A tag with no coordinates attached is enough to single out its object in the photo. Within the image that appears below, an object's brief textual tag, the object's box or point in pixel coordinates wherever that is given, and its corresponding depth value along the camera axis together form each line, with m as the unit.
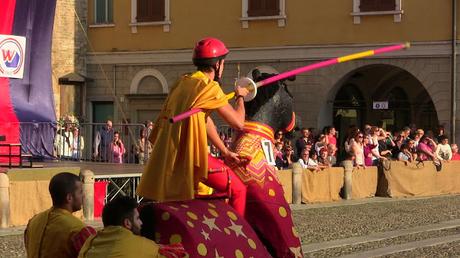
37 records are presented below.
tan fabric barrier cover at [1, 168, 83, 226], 15.20
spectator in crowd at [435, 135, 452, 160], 24.77
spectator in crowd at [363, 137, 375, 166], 22.66
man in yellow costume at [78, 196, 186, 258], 4.87
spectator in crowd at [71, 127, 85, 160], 21.77
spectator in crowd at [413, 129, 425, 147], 24.37
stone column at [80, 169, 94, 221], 16.02
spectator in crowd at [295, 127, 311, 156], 21.95
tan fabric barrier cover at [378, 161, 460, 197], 22.72
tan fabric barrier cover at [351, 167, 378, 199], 21.78
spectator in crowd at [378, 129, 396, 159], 23.38
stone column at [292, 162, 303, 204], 19.73
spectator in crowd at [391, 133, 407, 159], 24.31
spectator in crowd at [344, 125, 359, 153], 22.19
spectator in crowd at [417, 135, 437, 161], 23.92
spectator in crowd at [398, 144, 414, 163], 23.44
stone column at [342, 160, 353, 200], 21.17
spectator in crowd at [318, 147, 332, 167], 21.35
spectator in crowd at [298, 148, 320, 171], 20.51
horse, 5.27
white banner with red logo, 20.21
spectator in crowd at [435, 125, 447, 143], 25.48
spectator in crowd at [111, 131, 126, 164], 21.28
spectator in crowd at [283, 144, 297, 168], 21.52
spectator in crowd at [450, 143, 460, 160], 25.56
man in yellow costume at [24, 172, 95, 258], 5.35
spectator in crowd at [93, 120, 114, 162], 21.53
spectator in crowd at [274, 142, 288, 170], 20.42
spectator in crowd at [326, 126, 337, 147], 22.45
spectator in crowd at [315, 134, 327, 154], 21.86
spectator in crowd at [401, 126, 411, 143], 24.57
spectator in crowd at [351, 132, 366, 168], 22.02
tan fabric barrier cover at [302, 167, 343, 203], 20.31
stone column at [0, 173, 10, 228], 14.82
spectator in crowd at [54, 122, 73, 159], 21.59
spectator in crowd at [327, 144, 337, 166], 21.52
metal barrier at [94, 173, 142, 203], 17.50
